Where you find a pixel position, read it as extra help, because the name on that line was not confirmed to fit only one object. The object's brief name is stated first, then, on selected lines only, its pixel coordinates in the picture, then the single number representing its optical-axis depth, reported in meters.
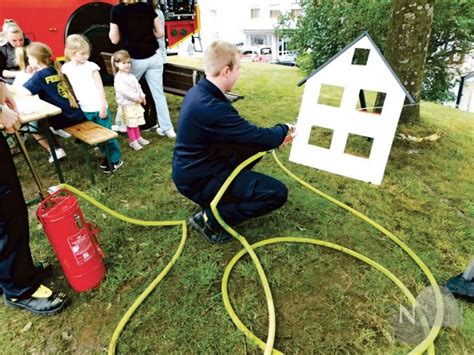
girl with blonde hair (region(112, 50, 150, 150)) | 4.09
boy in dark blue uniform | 2.38
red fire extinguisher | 2.13
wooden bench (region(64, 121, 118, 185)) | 3.42
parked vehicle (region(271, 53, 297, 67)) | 26.13
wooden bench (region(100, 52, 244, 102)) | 4.77
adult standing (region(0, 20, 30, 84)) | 4.41
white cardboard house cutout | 2.93
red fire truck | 5.48
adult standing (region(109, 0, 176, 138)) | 4.15
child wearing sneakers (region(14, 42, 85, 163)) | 3.50
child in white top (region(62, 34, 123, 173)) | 3.60
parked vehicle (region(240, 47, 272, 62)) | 33.78
